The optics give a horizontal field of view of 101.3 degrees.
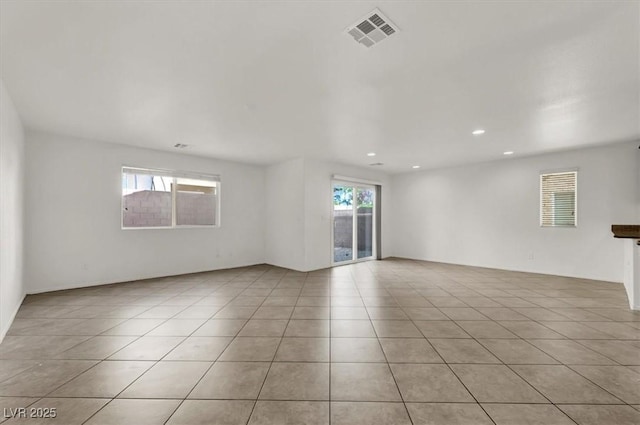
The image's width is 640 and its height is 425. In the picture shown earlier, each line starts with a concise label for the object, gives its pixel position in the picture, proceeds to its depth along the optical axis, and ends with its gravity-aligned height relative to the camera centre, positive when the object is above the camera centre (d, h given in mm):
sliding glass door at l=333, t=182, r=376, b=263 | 6883 -311
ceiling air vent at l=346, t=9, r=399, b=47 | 1781 +1315
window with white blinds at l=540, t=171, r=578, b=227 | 5328 +238
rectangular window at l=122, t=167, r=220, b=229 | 5184 +298
